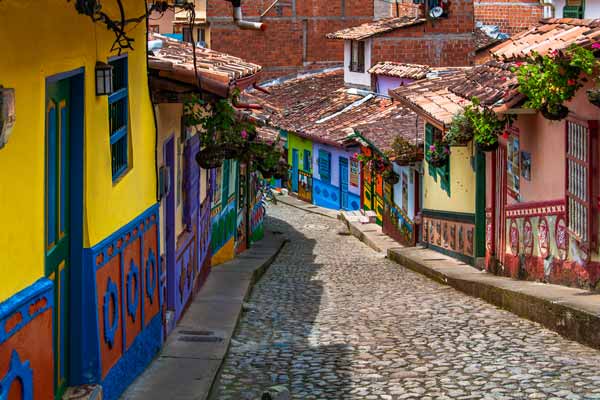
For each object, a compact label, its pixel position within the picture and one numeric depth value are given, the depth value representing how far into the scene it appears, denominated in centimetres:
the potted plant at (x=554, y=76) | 1045
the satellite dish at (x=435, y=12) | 3897
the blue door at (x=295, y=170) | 4238
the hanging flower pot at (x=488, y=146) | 1592
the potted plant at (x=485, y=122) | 1487
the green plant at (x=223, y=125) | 1167
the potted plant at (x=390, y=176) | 2700
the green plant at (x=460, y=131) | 1673
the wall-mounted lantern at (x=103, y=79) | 743
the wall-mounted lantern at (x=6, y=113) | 497
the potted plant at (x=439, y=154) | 2009
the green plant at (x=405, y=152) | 2309
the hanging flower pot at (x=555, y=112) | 1176
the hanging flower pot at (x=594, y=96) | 990
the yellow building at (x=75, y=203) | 548
